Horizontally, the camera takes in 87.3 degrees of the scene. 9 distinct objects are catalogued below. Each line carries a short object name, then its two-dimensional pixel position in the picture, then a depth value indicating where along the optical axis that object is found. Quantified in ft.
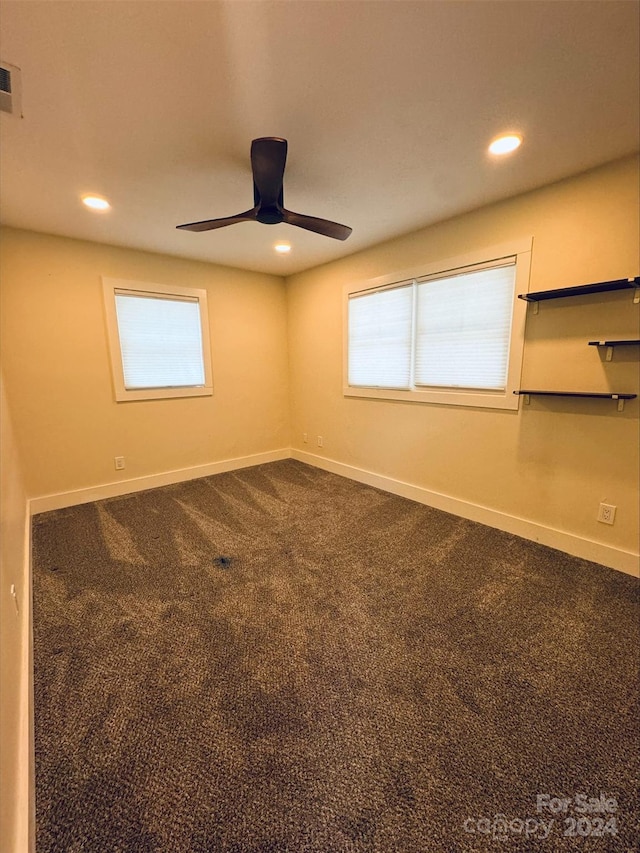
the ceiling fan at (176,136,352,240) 5.05
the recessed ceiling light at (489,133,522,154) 5.76
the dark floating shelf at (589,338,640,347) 6.38
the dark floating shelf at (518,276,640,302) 6.24
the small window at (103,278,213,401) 11.00
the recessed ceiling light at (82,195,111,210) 7.55
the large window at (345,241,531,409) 8.34
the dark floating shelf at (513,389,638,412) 6.58
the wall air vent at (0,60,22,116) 4.31
